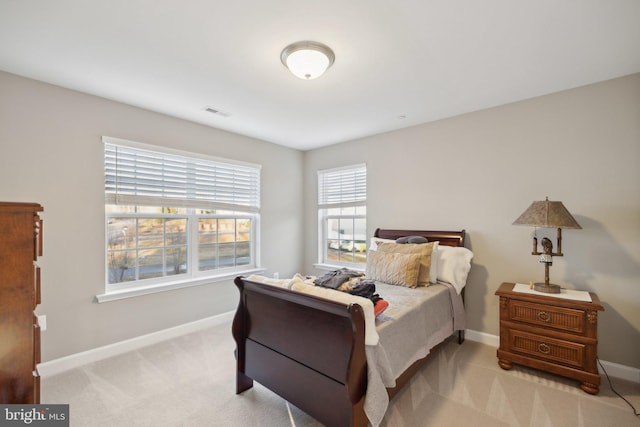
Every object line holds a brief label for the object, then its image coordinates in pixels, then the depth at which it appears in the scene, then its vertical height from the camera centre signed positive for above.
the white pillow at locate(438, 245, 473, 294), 2.95 -0.56
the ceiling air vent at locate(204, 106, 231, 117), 3.10 +1.11
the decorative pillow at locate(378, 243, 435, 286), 2.83 -0.40
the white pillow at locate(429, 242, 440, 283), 2.92 -0.55
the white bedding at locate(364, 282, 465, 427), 1.61 -0.87
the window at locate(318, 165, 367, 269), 4.25 -0.06
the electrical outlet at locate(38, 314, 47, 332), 2.45 -0.92
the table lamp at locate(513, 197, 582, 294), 2.35 -0.08
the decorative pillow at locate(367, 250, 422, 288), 2.78 -0.56
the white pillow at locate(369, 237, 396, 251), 3.44 -0.36
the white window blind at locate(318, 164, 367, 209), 4.25 +0.39
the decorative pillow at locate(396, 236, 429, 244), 3.20 -0.31
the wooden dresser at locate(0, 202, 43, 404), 1.26 -0.40
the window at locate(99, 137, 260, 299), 2.97 -0.05
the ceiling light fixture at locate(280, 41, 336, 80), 1.96 +1.08
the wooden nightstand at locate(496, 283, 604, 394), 2.21 -1.01
